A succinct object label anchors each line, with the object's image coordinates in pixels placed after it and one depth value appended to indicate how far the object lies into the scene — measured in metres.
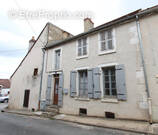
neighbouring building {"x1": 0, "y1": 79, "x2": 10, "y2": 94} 26.14
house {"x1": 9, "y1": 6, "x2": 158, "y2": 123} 4.81
